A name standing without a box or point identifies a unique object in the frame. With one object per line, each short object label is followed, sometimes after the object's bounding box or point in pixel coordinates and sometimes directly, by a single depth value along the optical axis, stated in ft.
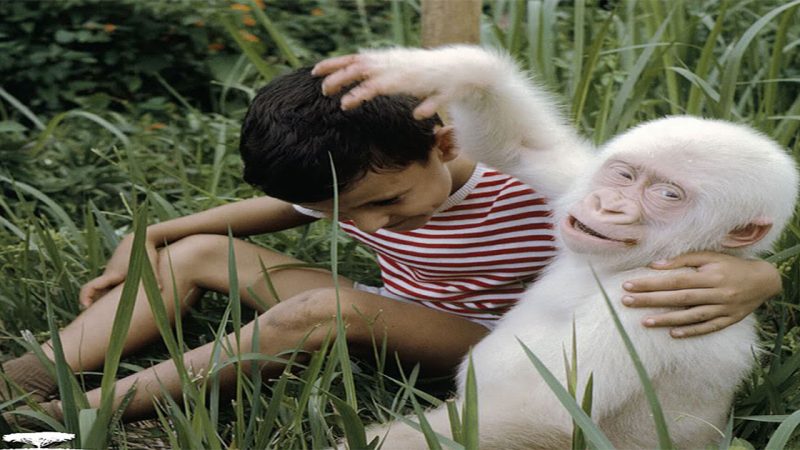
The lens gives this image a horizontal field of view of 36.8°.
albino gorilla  7.94
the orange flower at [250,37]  17.08
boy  9.27
